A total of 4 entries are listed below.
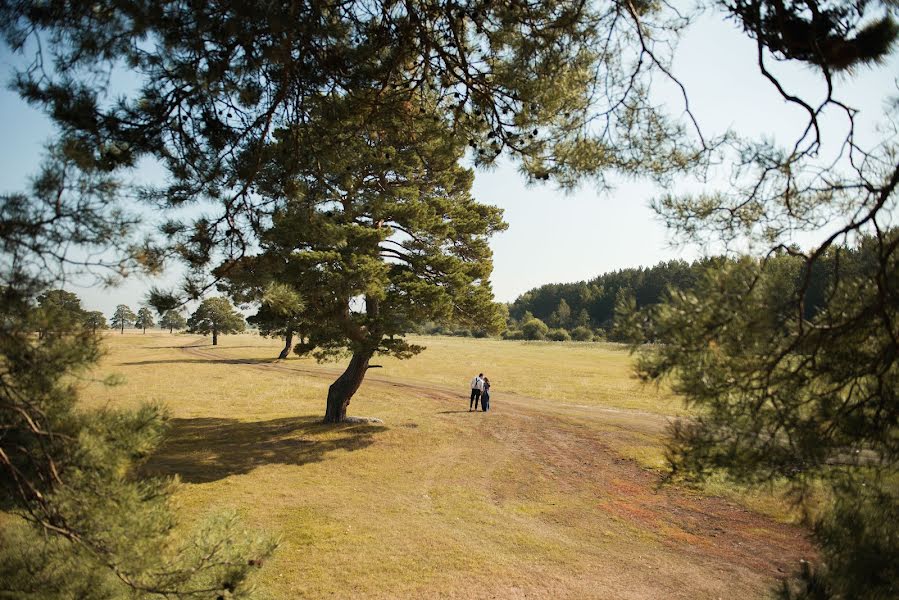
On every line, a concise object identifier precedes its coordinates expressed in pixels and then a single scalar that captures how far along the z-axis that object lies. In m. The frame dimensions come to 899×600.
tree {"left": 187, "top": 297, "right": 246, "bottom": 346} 55.15
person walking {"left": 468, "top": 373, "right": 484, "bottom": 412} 21.39
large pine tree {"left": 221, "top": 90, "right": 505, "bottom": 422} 12.03
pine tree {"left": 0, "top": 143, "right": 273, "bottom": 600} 2.66
